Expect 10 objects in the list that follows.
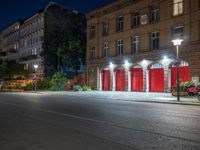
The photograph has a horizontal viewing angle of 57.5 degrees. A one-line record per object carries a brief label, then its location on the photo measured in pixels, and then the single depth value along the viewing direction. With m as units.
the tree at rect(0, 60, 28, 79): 37.68
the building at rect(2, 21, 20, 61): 45.99
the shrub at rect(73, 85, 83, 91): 26.10
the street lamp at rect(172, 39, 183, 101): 13.35
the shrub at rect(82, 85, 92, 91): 26.16
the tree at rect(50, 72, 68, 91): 27.38
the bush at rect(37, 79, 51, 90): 30.33
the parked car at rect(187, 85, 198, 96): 16.05
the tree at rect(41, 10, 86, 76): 29.68
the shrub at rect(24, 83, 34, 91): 30.58
